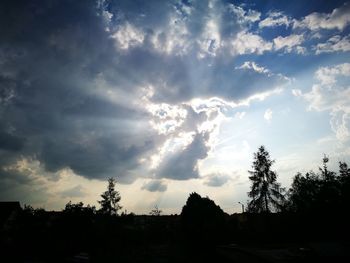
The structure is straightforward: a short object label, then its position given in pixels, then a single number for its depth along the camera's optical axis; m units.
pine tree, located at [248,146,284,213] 59.09
